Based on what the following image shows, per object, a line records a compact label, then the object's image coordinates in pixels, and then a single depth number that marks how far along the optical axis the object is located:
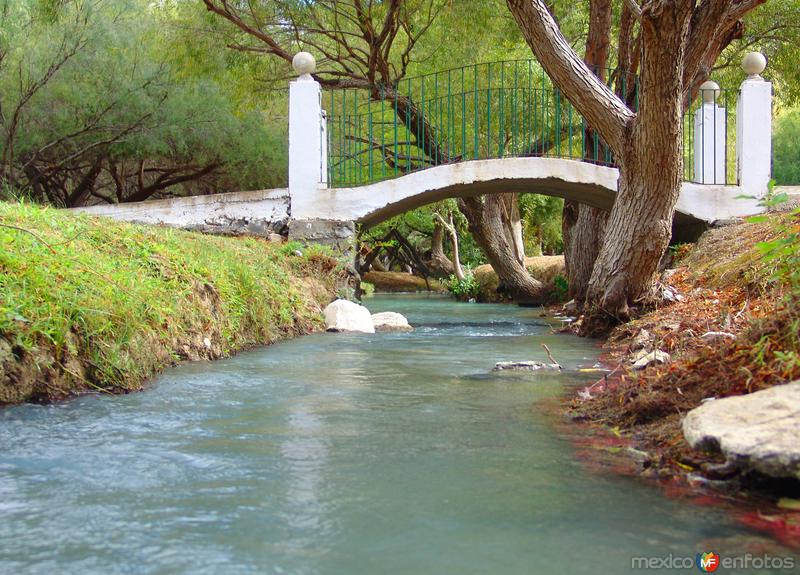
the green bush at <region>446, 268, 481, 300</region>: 19.80
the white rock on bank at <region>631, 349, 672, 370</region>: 4.30
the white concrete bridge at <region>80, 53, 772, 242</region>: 10.24
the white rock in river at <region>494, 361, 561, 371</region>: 5.41
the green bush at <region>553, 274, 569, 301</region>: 15.86
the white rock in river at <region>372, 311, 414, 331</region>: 9.18
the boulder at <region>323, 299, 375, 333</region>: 8.44
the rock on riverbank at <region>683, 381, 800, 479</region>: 2.34
